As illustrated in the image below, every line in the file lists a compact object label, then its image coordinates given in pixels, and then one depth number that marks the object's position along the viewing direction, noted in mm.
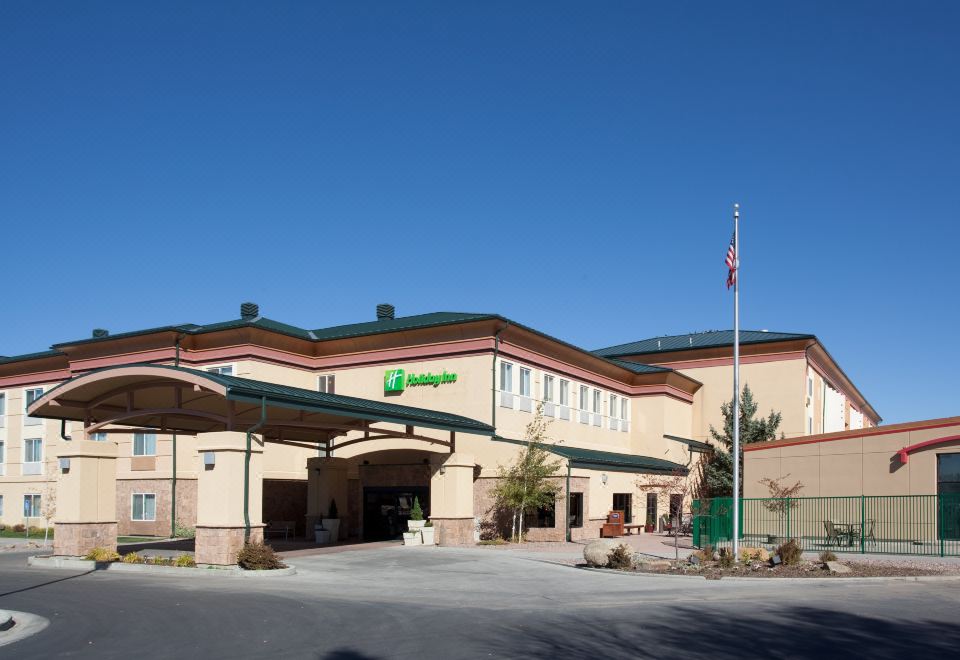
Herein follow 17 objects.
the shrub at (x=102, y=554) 25844
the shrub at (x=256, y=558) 22875
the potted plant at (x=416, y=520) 32312
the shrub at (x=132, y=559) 25414
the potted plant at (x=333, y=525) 34062
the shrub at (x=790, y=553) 23656
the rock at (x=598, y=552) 24266
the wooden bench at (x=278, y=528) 37528
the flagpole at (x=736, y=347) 24773
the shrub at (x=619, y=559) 24188
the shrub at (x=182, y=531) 38969
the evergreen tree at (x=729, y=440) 50000
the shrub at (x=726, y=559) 23531
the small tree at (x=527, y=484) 34000
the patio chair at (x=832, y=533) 31312
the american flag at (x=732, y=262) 25734
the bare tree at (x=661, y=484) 41344
